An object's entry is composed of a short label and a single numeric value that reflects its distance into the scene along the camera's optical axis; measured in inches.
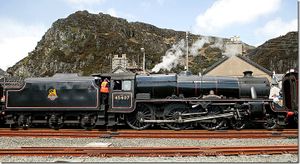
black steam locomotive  582.6
